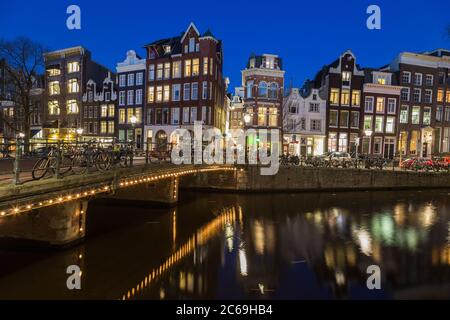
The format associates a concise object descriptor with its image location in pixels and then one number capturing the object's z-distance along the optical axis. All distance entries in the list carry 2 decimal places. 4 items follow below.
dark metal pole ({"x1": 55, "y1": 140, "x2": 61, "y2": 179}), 11.94
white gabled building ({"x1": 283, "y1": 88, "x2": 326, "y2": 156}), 49.03
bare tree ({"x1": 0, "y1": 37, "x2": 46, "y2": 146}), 36.03
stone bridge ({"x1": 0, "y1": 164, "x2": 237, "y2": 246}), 10.30
